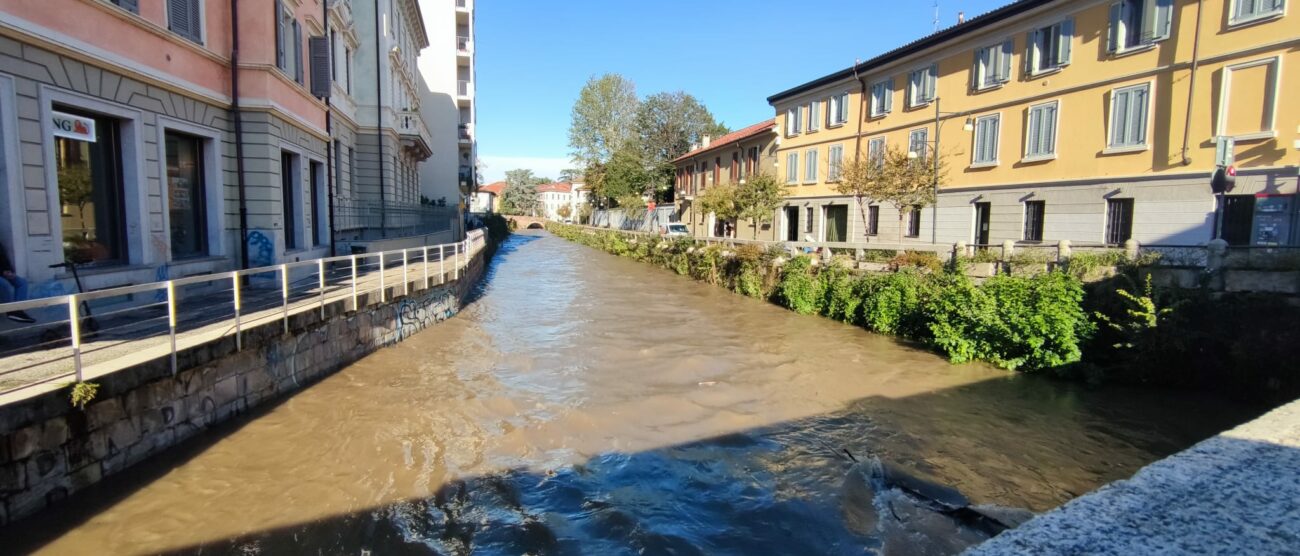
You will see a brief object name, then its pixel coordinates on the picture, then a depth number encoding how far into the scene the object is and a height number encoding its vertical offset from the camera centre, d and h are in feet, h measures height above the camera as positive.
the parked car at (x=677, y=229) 129.08 -0.66
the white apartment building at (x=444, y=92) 131.34 +28.36
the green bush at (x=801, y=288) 53.06 -5.30
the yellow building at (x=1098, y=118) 47.70 +10.88
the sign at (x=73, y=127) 25.82 +3.94
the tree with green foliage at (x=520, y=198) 393.37 +16.55
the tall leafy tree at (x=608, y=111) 199.11 +36.66
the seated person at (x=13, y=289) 21.56 -2.47
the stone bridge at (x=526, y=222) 309.88 +1.13
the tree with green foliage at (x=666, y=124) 190.70 +31.04
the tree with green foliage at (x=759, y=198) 89.10 +4.15
